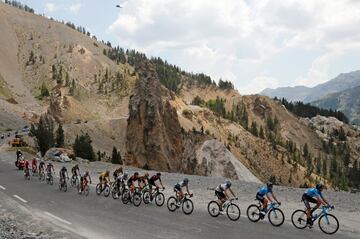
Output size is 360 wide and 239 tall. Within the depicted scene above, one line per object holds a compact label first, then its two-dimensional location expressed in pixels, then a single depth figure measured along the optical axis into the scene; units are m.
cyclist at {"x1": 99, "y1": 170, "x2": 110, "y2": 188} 29.75
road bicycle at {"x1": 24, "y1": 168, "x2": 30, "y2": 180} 40.23
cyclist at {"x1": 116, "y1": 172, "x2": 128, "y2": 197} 27.64
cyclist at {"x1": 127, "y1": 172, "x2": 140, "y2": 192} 26.50
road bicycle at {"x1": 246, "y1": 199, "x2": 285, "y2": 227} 19.99
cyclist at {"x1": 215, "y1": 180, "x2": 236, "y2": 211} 22.02
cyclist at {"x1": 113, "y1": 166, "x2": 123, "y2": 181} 28.67
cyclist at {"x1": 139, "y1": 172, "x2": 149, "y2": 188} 26.19
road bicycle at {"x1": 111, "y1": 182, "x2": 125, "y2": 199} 27.78
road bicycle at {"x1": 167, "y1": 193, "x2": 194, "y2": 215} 23.05
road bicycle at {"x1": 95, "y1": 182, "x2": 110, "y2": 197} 29.70
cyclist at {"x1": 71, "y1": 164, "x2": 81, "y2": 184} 32.86
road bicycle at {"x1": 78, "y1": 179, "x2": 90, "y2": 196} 30.59
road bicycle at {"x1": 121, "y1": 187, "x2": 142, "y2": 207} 26.11
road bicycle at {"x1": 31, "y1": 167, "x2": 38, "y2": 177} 40.91
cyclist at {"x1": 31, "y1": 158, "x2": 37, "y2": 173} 40.97
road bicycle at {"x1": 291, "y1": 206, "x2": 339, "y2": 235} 18.42
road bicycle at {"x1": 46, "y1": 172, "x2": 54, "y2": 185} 36.80
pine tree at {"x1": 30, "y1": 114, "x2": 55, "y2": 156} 64.62
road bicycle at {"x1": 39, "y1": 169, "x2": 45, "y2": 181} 39.41
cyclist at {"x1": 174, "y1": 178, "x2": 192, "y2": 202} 23.51
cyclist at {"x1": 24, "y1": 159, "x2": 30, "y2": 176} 40.29
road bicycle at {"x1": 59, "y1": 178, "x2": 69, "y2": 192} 32.81
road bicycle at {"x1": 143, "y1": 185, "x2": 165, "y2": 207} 25.53
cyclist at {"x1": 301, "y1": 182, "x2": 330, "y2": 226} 18.83
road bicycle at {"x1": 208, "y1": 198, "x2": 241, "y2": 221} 21.44
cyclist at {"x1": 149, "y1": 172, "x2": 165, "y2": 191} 25.27
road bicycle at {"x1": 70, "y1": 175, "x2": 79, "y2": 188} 33.38
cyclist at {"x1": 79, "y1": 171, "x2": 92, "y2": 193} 30.55
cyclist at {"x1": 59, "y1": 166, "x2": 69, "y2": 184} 32.48
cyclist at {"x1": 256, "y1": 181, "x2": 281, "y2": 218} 20.39
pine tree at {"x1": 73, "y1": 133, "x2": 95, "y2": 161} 67.22
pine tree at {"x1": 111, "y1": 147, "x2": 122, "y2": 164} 69.19
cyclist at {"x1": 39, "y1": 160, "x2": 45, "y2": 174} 39.47
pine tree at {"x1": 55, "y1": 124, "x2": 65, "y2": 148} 72.84
